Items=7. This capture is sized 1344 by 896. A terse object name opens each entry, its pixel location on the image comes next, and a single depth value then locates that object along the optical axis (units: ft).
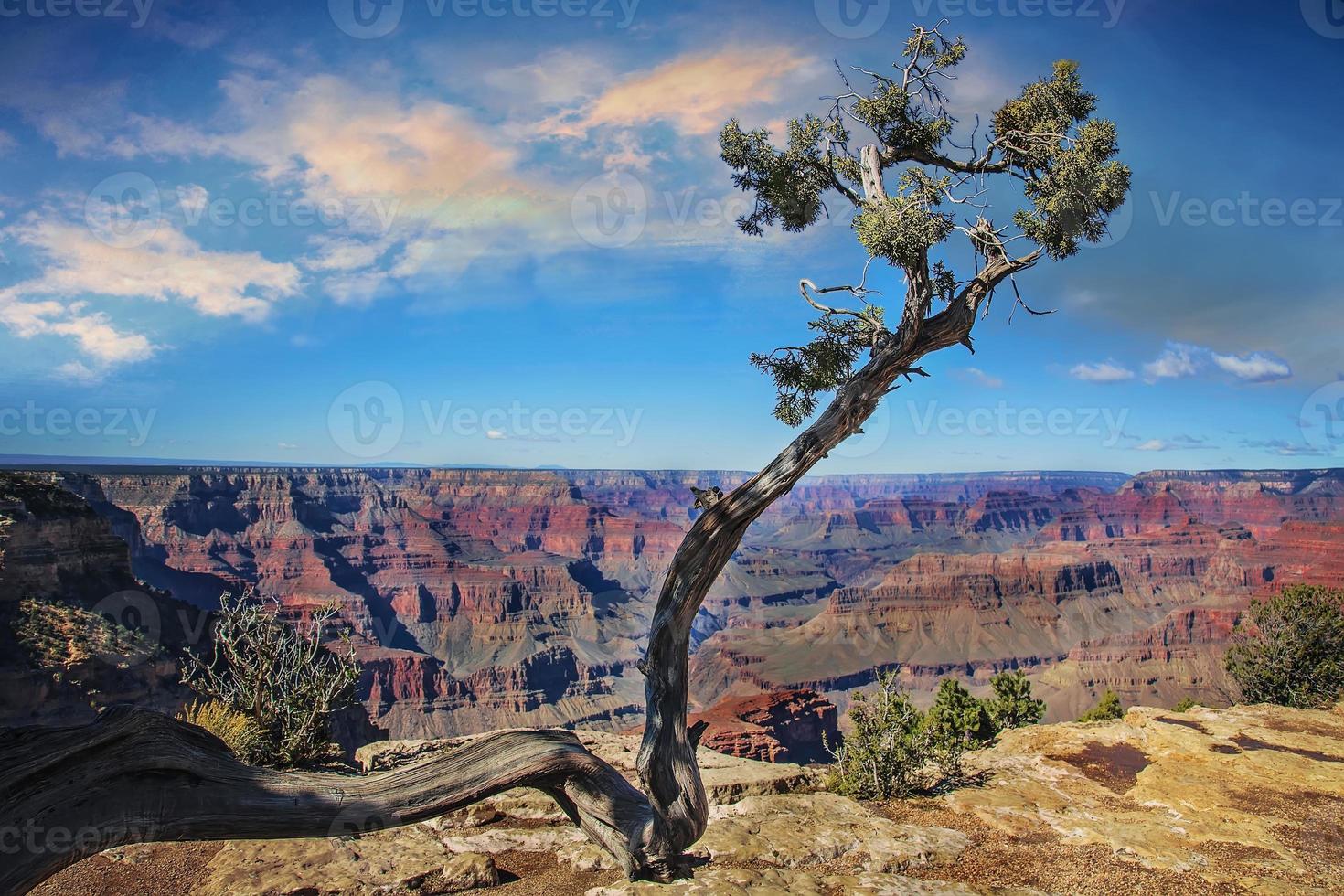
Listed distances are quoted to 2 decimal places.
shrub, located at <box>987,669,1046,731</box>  67.62
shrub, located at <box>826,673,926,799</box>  40.19
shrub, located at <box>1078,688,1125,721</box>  78.23
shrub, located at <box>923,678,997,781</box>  48.28
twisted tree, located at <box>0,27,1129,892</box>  12.50
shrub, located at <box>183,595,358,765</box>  39.37
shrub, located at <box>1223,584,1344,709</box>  71.92
